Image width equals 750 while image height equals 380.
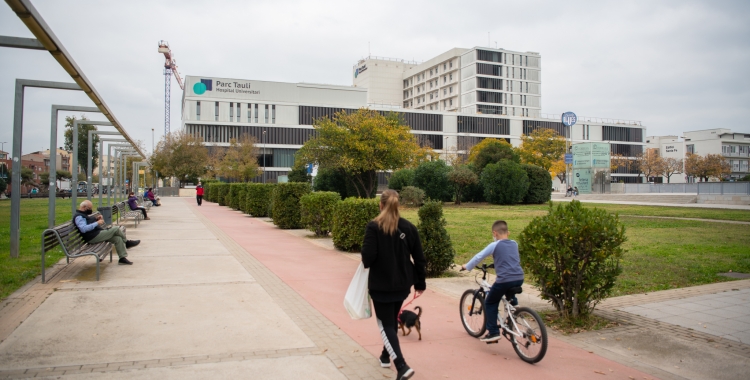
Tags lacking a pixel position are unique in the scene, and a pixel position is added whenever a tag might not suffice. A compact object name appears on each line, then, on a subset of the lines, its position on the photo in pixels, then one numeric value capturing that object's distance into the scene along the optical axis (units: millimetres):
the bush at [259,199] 23359
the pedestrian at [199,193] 36147
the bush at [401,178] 38950
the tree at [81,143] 39234
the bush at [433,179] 37156
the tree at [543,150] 74688
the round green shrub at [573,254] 5922
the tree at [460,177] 35719
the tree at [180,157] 57281
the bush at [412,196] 34125
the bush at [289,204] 17969
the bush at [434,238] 9180
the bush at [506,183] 35875
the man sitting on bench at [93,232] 9570
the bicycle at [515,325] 4871
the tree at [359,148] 38906
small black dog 5293
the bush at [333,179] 42688
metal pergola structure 5512
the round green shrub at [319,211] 14812
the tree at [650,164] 93625
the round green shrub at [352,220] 12180
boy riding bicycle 5184
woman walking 4410
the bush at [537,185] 37188
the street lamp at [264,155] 78369
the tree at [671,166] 94062
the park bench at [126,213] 18025
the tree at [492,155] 41156
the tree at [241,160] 62906
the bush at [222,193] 36062
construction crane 131250
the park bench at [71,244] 8453
